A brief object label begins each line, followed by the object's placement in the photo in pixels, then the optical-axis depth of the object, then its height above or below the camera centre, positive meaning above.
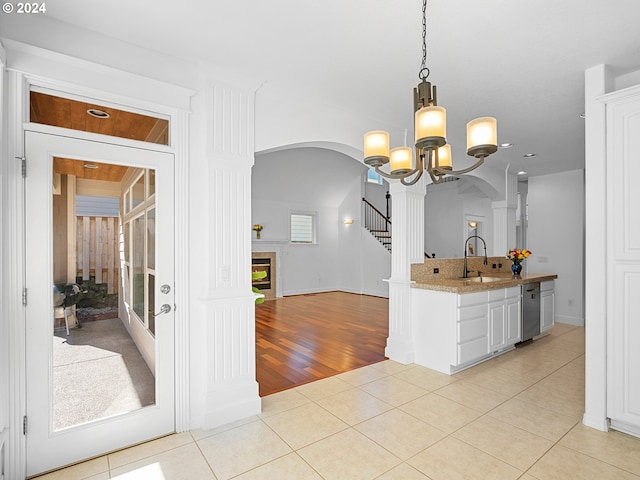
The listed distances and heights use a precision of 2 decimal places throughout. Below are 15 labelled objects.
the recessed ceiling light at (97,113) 2.29 +0.86
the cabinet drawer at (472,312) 3.60 -0.82
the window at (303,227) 9.56 +0.31
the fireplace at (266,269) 8.71 -0.82
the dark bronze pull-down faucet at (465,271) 4.91 -0.50
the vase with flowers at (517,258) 5.14 -0.32
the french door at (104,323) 2.07 -0.53
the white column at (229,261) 2.65 -0.19
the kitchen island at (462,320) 3.60 -0.95
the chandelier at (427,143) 1.69 +0.53
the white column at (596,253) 2.59 -0.12
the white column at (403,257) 4.04 -0.24
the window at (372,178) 10.49 +1.86
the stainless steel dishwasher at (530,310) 4.60 -1.03
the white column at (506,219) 5.84 +0.32
